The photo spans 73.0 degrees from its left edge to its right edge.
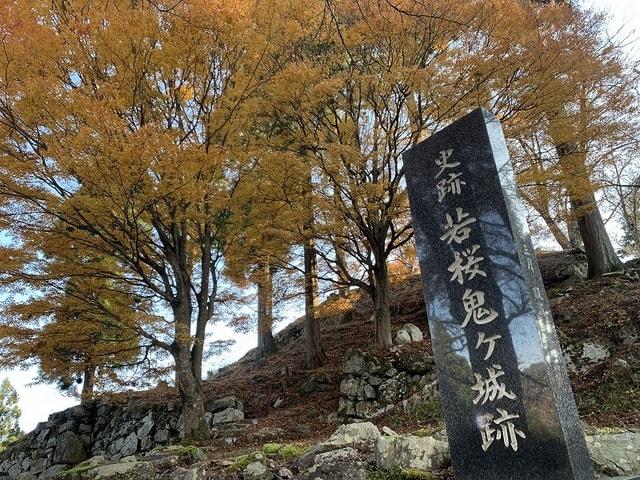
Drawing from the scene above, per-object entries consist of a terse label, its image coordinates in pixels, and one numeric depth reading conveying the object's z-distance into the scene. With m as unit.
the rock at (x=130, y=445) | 10.18
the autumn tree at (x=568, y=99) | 7.68
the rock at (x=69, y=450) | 11.05
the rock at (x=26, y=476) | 9.43
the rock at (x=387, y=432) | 4.94
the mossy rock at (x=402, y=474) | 3.48
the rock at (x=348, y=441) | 4.39
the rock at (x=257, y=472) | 4.38
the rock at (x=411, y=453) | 3.73
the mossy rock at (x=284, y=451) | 4.98
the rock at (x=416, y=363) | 8.13
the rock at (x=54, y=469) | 10.55
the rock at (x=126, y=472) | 5.18
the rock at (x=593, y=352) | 6.67
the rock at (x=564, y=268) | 11.16
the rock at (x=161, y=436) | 9.91
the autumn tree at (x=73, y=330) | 7.37
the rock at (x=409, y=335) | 9.57
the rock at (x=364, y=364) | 8.42
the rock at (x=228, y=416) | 9.46
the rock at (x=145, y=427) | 10.34
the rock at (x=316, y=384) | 10.02
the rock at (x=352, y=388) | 8.29
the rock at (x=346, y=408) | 8.11
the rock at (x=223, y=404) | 9.95
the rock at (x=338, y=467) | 3.83
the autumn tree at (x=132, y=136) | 6.05
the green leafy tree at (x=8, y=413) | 28.21
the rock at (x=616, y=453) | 3.10
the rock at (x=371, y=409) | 7.83
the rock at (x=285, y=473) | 4.29
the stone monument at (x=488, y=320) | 2.88
